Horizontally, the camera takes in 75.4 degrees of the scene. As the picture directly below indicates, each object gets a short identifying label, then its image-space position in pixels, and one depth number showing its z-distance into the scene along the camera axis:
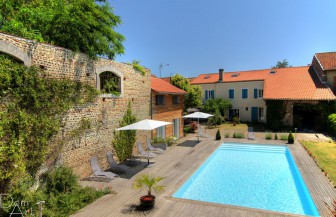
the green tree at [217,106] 33.59
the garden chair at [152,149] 15.45
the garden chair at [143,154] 13.55
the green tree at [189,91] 28.21
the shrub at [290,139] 19.25
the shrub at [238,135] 22.36
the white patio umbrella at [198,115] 20.89
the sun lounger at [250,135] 21.61
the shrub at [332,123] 21.70
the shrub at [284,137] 20.72
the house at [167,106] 17.81
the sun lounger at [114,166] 11.66
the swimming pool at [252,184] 9.10
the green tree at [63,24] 10.77
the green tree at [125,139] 13.24
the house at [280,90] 26.28
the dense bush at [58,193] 7.18
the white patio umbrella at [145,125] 11.87
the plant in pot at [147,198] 7.82
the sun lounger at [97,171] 10.45
